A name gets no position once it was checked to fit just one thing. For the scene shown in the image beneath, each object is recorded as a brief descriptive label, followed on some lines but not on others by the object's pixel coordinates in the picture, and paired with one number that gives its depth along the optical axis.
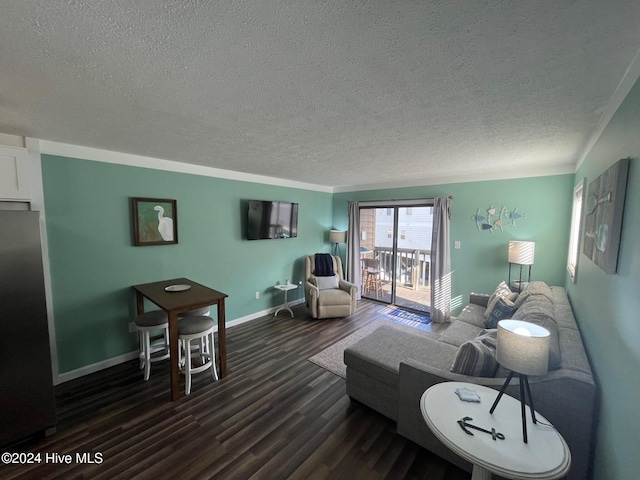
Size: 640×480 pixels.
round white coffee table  1.03
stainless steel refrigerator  1.79
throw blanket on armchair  4.88
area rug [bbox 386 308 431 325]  4.32
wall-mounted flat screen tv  4.09
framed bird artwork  3.00
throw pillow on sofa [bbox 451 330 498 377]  1.70
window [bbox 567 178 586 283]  2.47
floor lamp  5.40
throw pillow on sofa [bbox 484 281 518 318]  2.99
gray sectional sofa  1.38
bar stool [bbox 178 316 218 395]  2.45
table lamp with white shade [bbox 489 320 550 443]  1.15
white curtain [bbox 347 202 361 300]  5.31
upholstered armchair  4.30
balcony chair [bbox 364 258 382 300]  5.47
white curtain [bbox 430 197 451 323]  4.21
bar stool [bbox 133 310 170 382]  2.62
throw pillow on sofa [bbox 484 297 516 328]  2.67
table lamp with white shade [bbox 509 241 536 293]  3.31
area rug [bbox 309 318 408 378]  2.90
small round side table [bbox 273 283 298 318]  4.44
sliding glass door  4.80
